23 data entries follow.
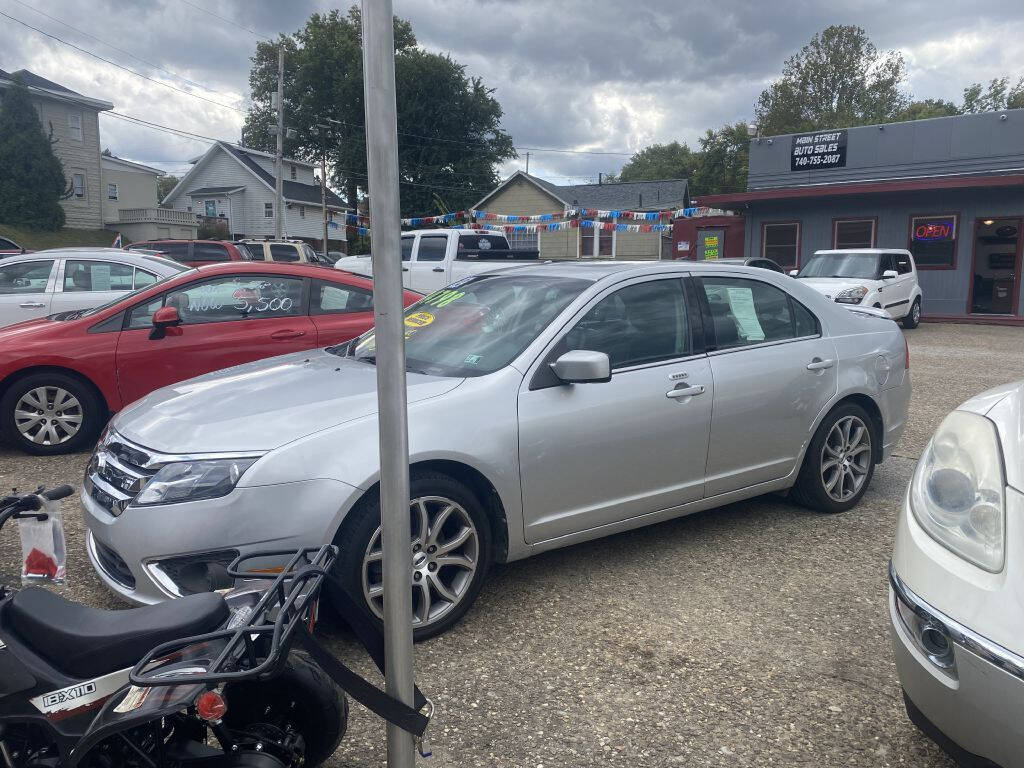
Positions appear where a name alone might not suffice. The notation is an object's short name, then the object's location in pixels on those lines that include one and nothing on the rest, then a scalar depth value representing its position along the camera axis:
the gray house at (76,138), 36.75
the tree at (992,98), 53.78
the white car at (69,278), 8.67
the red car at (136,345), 5.96
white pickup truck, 15.16
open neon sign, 19.66
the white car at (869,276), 15.21
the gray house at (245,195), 49.94
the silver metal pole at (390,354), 1.89
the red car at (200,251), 19.27
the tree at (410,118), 48.38
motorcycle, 1.79
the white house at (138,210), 41.31
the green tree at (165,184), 89.21
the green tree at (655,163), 83.62
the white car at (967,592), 1.94
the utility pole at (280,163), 31.00
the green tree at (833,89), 49.62
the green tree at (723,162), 49.72
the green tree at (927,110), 49.69
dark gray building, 19.23
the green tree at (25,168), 33.19
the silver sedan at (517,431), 3.04
